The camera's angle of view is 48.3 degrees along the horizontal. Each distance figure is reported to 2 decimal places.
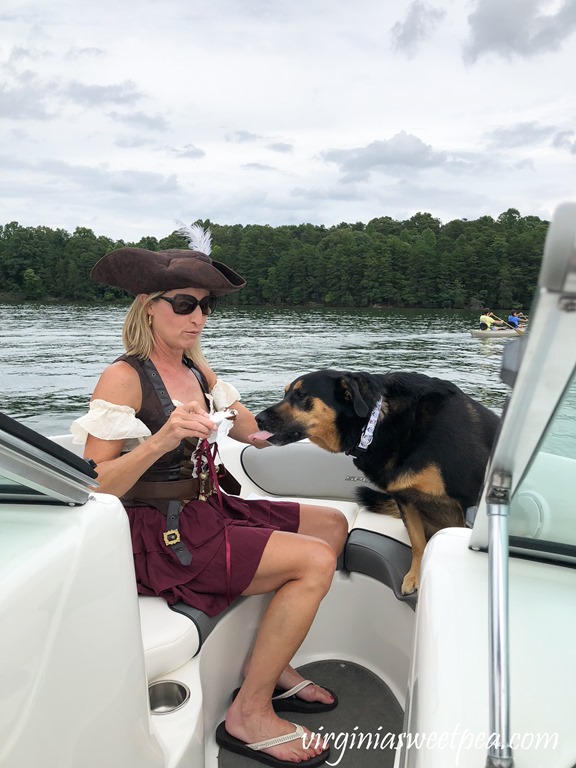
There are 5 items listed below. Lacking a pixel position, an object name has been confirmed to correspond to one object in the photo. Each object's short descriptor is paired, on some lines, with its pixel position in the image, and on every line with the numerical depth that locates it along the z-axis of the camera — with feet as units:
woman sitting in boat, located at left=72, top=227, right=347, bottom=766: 6.94
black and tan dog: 9.50
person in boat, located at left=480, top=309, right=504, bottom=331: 102.47
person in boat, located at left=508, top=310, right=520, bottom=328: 90.66
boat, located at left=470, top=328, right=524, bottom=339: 97.96
